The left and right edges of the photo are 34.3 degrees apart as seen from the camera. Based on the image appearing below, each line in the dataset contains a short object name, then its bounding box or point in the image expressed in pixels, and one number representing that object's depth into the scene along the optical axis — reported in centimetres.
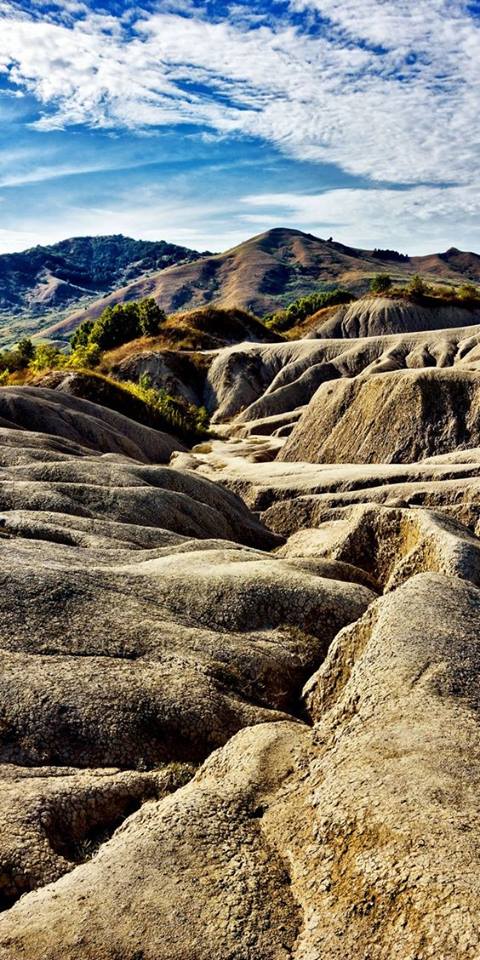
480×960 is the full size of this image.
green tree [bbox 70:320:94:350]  11438
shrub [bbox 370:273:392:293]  12554
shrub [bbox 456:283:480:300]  9794
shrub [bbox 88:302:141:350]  10469
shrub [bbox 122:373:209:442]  5667
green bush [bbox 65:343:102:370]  7489
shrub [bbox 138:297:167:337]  10150
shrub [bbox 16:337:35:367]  7665
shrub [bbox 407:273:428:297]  10020
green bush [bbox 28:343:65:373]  6256
